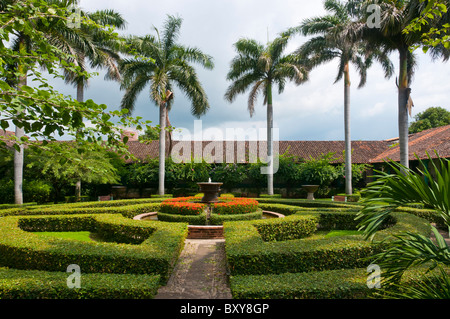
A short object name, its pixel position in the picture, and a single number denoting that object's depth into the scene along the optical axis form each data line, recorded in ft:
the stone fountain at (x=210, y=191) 40.55
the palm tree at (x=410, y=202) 9.59
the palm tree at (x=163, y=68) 55.62
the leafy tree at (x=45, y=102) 7.42
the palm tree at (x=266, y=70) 59.41
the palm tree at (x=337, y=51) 57.82
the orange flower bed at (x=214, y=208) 33.58
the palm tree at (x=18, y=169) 45.15
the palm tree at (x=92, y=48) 49.42
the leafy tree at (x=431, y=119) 122.11
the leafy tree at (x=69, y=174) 51.10
